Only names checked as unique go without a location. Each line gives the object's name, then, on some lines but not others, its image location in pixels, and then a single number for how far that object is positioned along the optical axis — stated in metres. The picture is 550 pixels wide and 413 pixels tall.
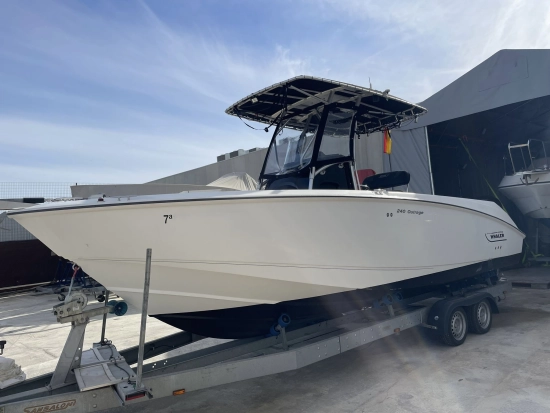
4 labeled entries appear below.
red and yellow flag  4.82
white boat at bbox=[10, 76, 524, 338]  2.78
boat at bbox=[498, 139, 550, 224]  8.52
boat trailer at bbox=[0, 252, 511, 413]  2.54
